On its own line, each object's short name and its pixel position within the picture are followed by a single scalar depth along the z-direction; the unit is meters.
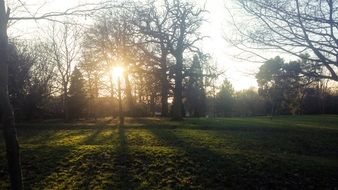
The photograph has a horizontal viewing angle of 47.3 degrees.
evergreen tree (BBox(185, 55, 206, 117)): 48.02
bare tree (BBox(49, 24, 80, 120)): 41.34
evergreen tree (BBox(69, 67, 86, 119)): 46.56
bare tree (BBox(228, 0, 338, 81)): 11.21
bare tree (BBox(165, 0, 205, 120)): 35.72
